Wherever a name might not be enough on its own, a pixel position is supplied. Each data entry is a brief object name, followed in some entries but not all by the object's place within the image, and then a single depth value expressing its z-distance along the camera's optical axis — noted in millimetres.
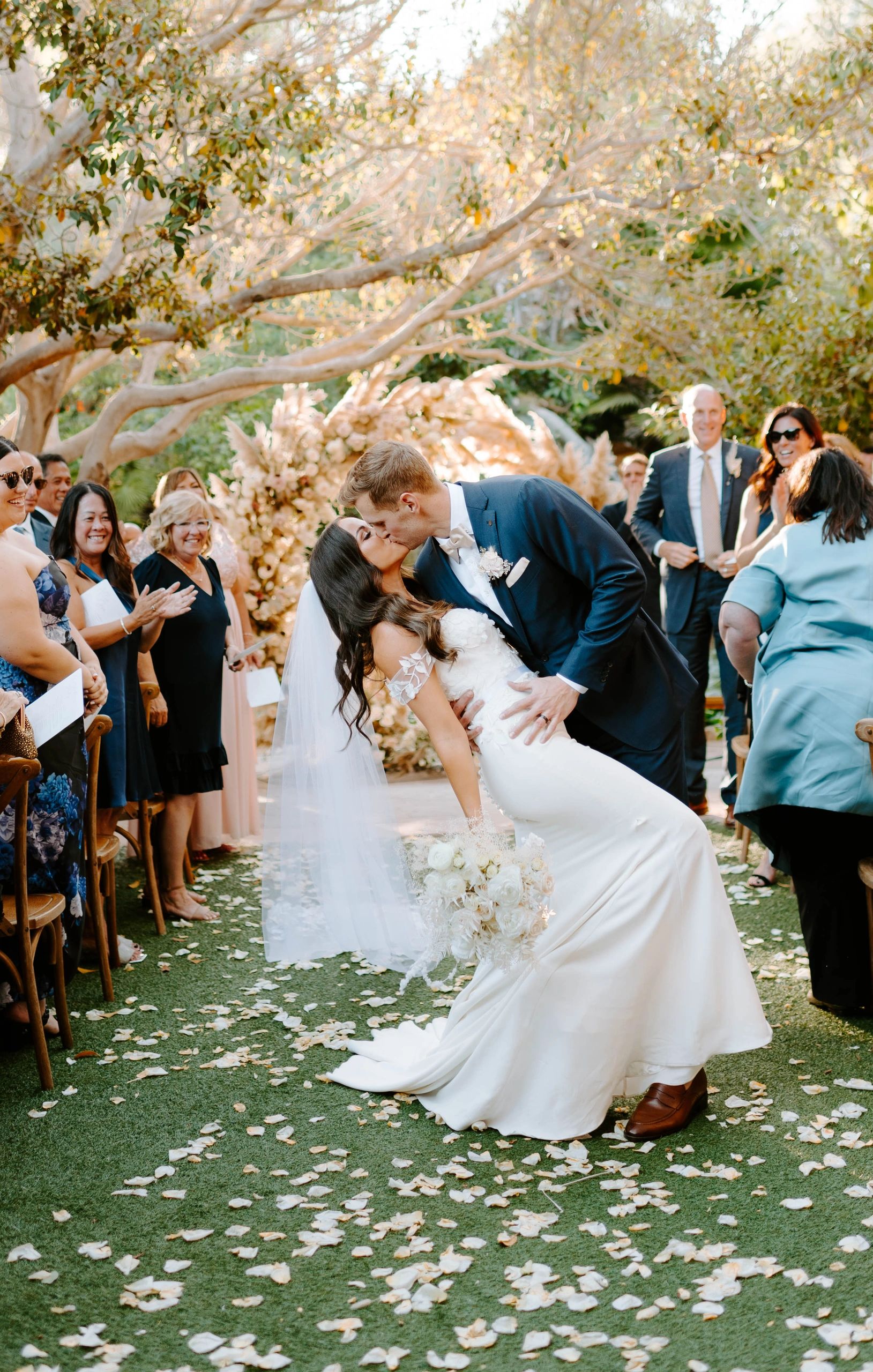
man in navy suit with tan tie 6996
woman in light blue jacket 3967
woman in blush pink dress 6641
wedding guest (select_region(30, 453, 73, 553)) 6594
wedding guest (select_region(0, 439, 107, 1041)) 3852
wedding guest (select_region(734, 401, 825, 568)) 5711
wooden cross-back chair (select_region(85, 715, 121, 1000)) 4379
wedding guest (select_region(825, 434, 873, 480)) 5848
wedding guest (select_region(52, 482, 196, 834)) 5070
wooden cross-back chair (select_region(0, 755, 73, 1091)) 3354
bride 3195
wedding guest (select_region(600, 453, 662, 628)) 7965
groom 3352
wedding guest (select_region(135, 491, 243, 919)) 5719
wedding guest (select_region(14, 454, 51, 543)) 4378
